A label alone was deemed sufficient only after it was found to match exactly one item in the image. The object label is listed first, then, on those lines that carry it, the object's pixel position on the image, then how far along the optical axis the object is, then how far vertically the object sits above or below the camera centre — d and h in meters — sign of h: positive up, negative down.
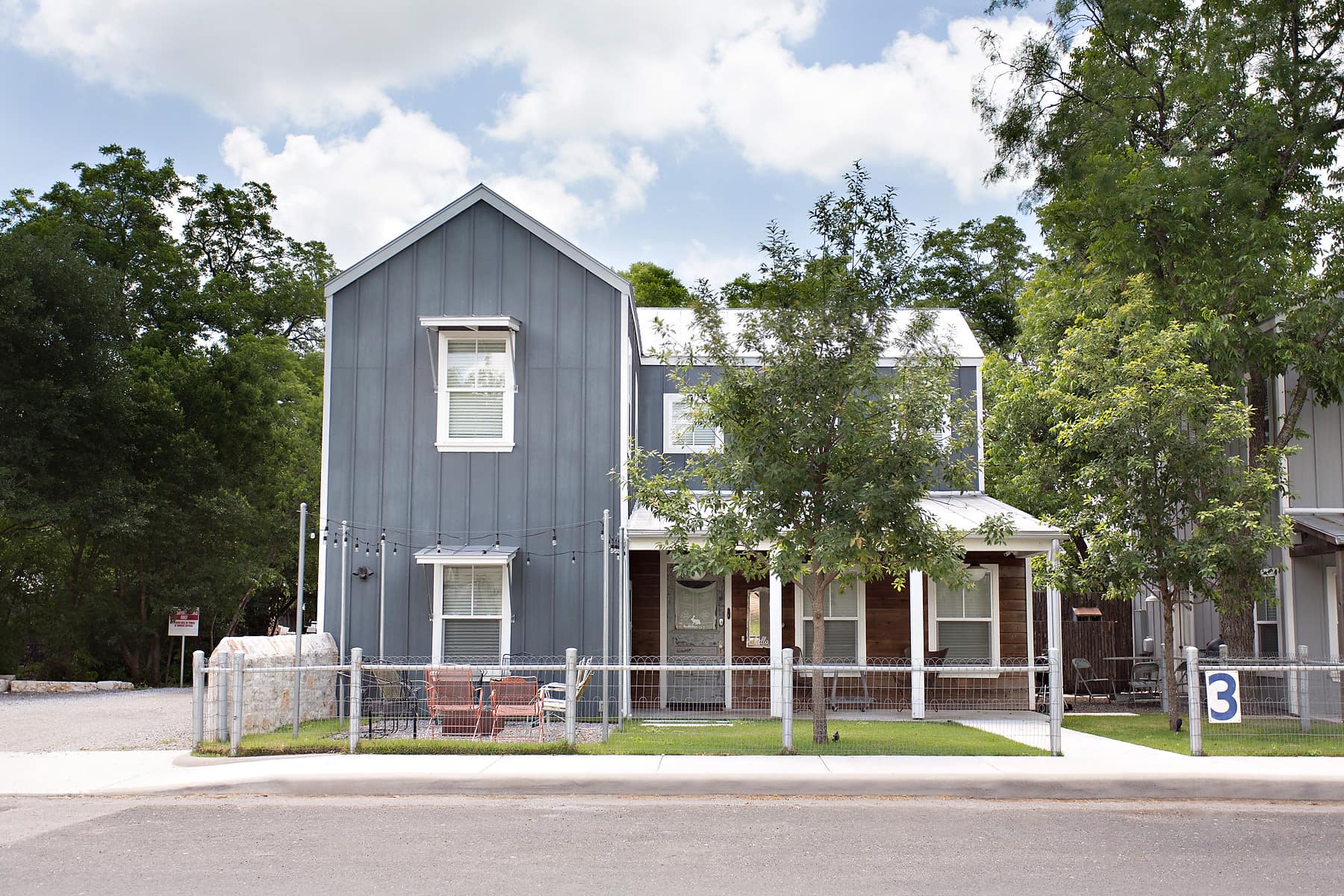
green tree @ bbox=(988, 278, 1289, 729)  14.37 +1.28
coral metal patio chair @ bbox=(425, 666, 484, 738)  13.69 -1.51
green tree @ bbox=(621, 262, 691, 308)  40.91 +10.89
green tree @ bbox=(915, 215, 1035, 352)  39.53 +10.50
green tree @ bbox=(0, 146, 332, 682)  25.16 +3.73
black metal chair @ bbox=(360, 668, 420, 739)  14.50 -1.63
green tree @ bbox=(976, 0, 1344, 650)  18.05 +6.45
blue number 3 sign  12.65 -1.30
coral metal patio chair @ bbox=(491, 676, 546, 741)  13.52 -1.53
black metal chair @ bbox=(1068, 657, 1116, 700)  20.86 -1.88
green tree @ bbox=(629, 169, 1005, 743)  12.97 +1.79
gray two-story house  16.64 +1.93
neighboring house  17.97 +0.41
